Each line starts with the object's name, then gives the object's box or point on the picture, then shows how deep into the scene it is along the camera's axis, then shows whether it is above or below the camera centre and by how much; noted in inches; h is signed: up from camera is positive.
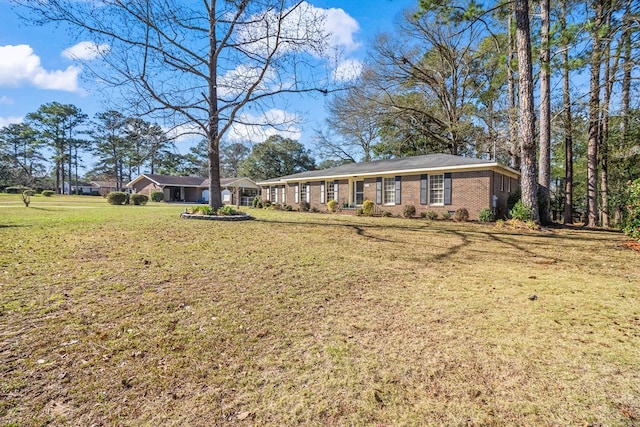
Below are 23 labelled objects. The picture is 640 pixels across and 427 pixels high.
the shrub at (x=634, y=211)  285.6 -7.9
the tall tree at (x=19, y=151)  1776.6 +331.5
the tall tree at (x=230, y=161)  2071.6 +301.3
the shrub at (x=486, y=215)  515.2 -20.0
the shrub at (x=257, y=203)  994.2 +4.1
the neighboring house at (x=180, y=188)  1466.2 +87.2
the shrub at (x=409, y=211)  610.2 -14.8
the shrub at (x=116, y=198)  936.9 +21.0
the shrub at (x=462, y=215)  542.3 -20.7
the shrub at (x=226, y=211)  482.6 -10.8
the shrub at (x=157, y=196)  1370.6 +39.1
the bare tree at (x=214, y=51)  425.5 +234.9
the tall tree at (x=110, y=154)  1827.0 +325.2
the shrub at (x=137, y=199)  978.7 +18.3
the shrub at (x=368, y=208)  659.5 -9.2
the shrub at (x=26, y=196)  674.8 +21.5
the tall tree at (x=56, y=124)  1743.4 +480.7
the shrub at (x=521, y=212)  424.5 -12.5
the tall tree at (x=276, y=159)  1509.6 +228.1
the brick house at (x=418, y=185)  547.6 +41.6
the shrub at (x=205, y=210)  482.0 -9.5
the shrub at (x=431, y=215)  577.3 -21.9
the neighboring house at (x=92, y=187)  2272.3 +137.6
